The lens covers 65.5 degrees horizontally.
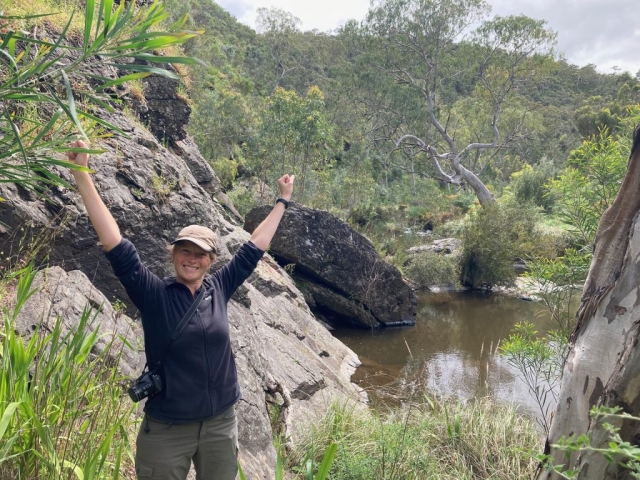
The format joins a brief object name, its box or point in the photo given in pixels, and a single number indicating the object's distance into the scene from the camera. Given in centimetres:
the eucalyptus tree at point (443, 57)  2358
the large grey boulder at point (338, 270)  1142
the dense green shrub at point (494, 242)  1559
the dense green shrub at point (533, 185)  2189
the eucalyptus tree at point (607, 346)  209
